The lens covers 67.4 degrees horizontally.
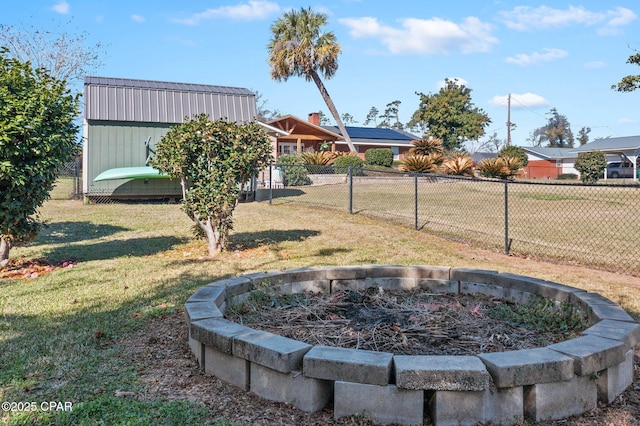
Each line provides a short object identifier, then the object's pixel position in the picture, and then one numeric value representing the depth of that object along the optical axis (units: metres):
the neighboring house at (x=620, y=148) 38.89
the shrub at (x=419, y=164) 21.02
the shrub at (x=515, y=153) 27.23
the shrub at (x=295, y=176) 19.61
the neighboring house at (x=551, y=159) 38.59
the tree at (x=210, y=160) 6.78
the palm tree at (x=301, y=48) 30.56
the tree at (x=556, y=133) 75.38
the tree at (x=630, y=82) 23.14
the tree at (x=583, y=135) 79.50
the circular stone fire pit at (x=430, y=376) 2.39
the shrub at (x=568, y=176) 38.50
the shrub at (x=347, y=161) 23.31
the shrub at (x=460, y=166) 20.19
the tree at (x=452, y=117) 40.41
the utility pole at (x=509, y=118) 50.14
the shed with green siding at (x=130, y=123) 14.96
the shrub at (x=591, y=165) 23.16
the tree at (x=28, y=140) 5.41
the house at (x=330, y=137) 31.50
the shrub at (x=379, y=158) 26.56
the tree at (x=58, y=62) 30.16
